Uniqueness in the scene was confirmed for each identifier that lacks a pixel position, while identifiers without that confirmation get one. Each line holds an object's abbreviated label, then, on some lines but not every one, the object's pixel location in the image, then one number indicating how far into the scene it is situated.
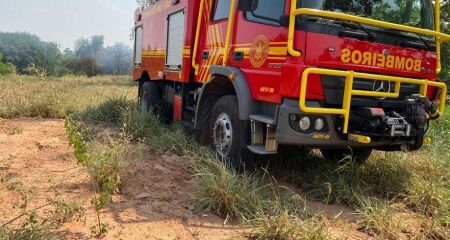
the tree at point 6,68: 49.98
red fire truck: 4.25
